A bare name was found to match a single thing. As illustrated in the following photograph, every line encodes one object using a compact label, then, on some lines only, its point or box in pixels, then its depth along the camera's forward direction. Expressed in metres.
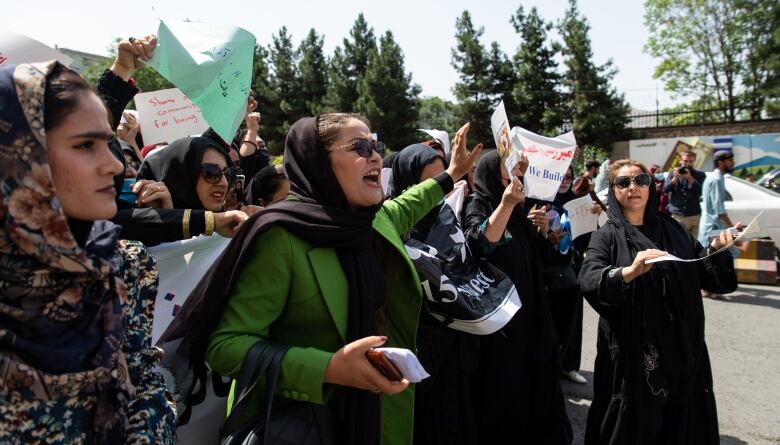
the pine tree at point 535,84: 35.09
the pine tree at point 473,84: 36.72
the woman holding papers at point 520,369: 3.30
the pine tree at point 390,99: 38.04
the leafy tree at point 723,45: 33.34
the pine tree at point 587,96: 32.16
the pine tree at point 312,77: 44.47
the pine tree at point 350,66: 42.28
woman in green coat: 1.67
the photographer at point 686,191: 9.16
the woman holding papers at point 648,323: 2.91
